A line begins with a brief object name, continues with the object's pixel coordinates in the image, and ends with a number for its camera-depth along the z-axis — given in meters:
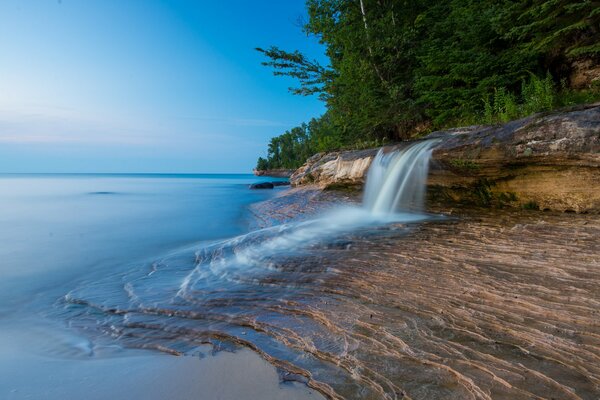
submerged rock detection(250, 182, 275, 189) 32.53
